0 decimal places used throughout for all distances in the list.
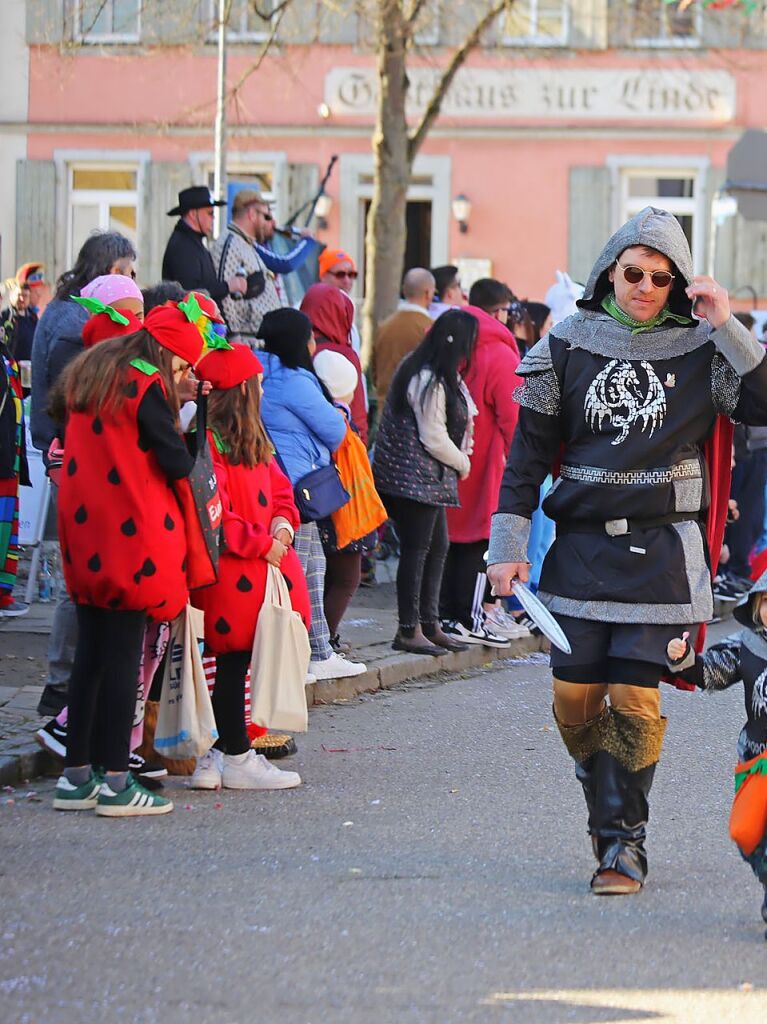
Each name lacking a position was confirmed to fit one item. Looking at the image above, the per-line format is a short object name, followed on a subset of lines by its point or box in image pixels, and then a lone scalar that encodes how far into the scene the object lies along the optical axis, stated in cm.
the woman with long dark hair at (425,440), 1850
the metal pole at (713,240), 4379
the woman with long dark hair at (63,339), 1369
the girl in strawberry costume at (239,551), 1285
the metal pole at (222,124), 3018
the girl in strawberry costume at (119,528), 1181
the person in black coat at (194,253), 1948
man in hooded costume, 1001
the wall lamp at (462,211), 4629
